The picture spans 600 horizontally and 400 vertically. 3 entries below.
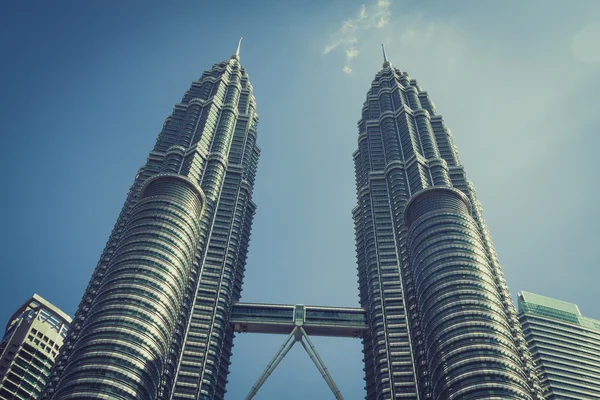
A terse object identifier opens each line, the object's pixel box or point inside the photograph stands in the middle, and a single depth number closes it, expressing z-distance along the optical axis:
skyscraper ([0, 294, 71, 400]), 168.00
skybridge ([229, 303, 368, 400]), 171.62
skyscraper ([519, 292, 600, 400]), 185.62
